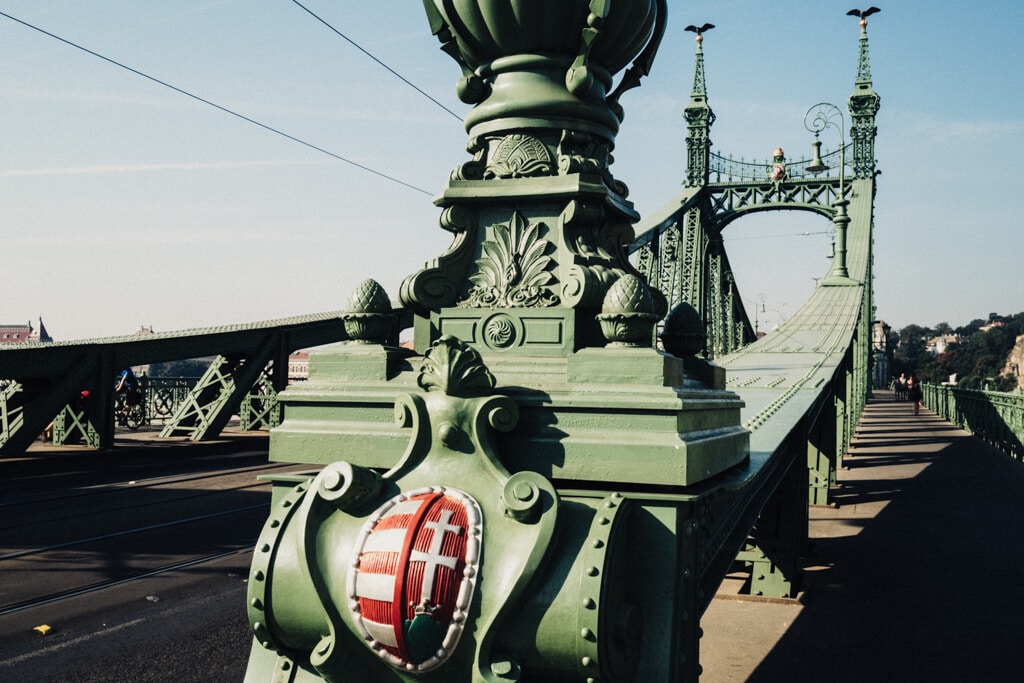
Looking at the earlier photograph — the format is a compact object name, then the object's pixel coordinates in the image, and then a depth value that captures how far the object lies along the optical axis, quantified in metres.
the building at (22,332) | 93.81
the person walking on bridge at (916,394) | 35.75
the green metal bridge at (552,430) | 2.16
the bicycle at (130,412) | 20.55
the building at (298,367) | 88.28
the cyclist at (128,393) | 20.20
